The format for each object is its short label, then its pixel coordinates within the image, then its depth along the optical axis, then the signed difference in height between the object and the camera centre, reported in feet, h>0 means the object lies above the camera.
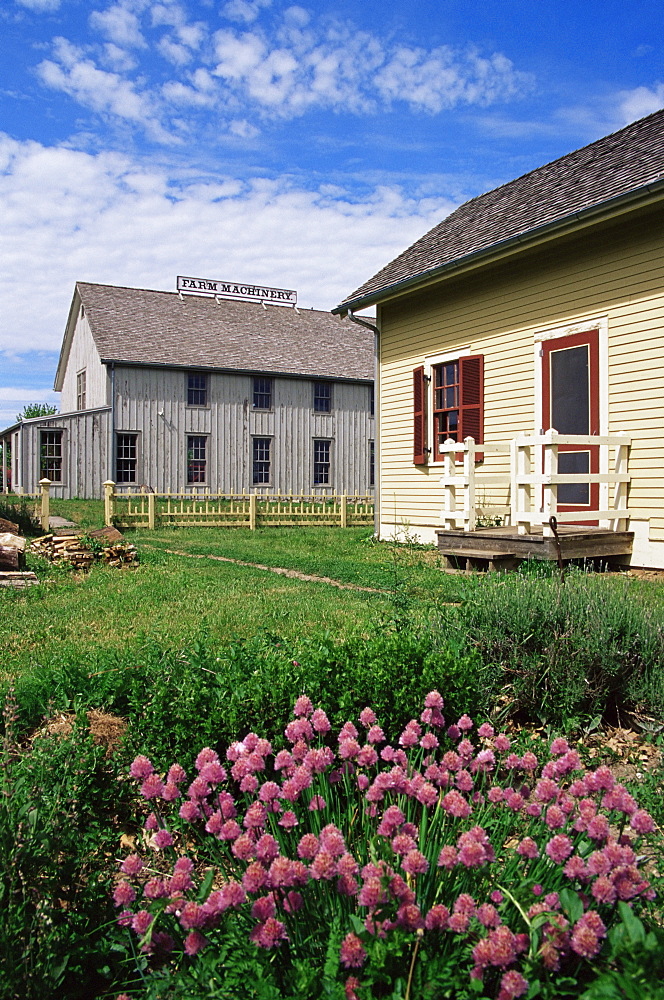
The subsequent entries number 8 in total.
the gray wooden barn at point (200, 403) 88.69 +9.89
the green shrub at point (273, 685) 10.77 -3.04
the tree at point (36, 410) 181.06 +16.79
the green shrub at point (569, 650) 13.19 -2.93
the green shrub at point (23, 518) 45.52 -2.25
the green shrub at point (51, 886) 6.40 -3.79
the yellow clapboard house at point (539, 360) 31.86 +5.92
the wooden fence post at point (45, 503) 50.54 -1.41
